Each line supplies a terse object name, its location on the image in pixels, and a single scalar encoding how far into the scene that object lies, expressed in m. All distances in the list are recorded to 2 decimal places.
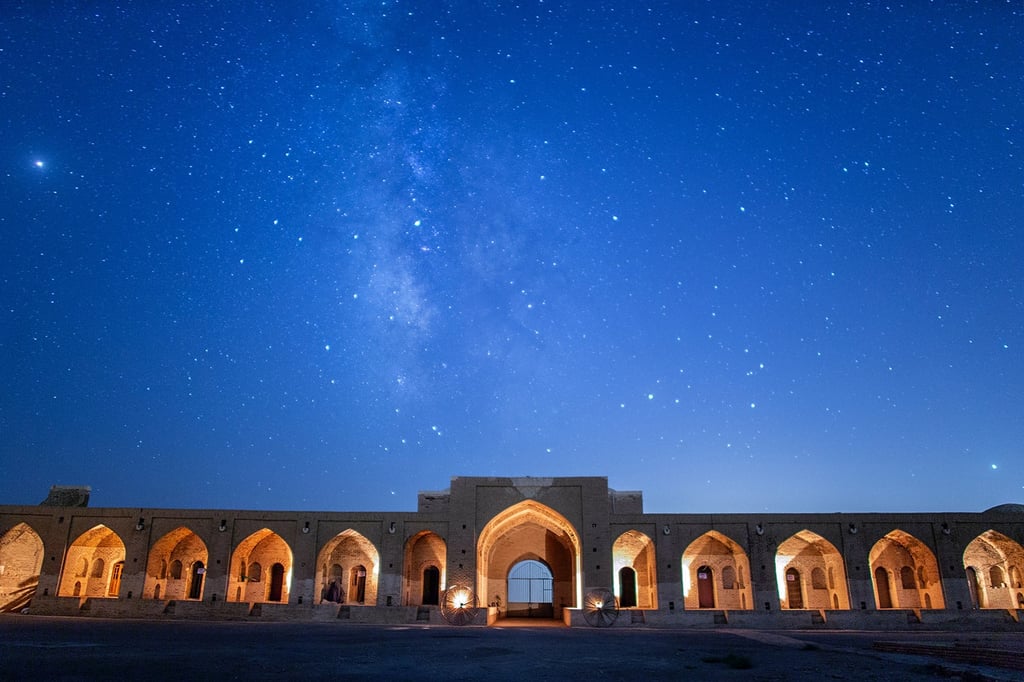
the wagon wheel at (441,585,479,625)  28.23
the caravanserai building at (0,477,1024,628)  29.48
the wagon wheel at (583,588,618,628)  28.56
